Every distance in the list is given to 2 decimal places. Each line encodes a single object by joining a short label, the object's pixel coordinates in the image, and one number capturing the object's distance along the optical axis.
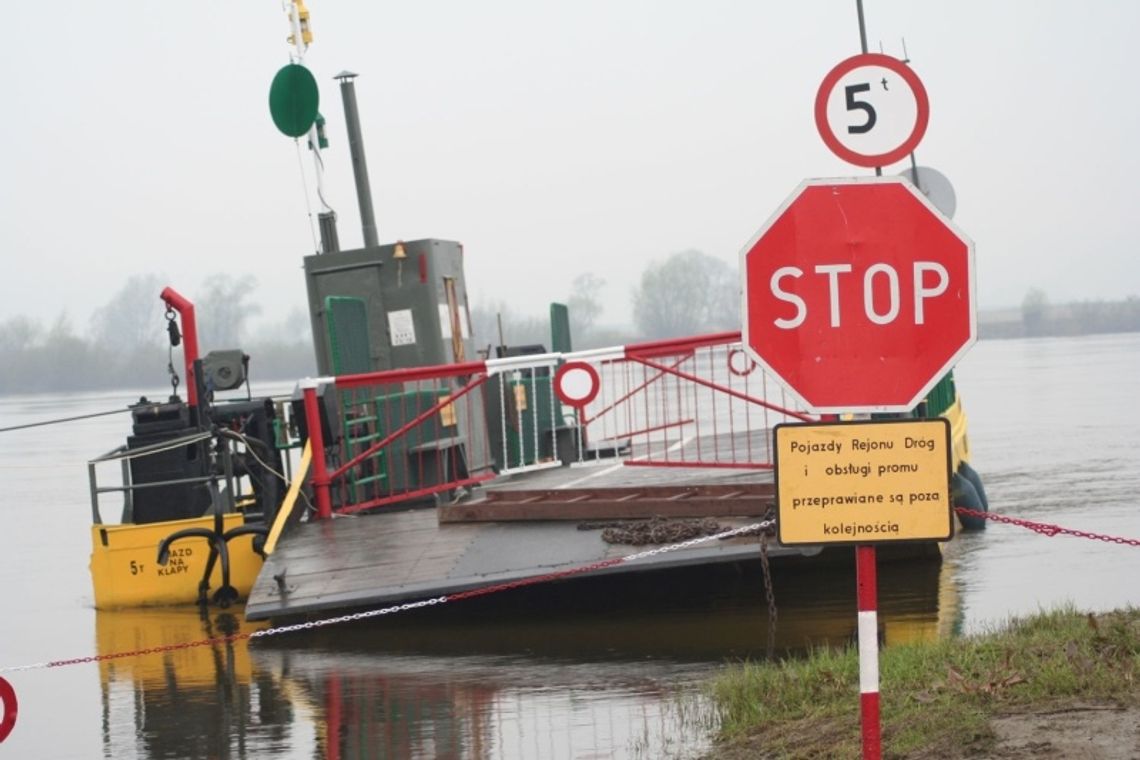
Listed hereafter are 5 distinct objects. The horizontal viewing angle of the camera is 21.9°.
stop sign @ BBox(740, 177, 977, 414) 10.36
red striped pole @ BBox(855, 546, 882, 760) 10.03
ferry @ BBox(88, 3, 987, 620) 20.25
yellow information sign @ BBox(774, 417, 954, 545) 9.85
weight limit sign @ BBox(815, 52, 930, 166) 11.57
